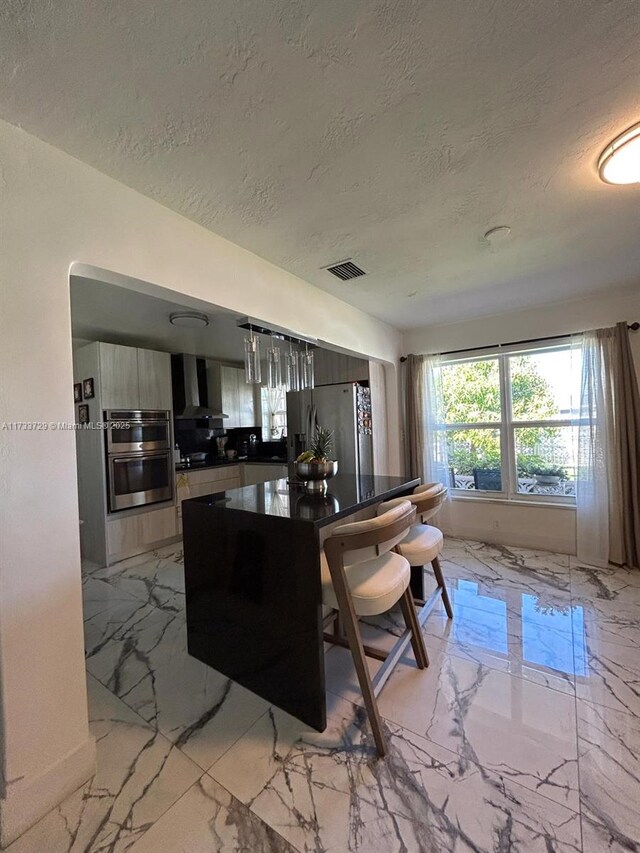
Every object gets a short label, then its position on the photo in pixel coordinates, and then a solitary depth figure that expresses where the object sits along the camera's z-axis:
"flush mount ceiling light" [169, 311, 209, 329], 3.14
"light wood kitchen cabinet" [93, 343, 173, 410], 3.56
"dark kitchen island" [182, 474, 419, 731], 1.53
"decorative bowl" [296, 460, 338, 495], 2.16
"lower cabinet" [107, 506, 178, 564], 3.54
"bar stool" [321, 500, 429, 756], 1.42
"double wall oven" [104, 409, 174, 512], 3.56
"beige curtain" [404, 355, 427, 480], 4.09
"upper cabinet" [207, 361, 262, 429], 5.01
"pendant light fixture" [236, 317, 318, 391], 2.29
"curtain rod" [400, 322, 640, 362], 3.08
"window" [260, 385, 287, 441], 5.38
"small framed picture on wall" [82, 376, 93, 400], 3.59
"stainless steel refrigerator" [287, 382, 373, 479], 3.76
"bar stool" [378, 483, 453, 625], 2.00
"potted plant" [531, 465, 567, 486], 3.61
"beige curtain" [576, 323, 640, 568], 3.05
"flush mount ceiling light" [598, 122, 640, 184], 1.40
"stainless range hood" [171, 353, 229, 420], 4.65
